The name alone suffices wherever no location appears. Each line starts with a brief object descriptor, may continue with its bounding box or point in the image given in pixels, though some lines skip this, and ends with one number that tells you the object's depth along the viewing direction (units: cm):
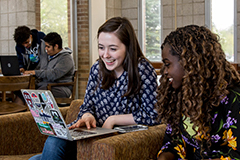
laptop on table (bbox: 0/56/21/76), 459
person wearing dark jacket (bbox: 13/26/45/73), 496
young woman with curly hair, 127
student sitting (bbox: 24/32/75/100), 460
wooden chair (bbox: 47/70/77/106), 449
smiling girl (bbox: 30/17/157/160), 188
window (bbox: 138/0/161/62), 789
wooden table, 359
